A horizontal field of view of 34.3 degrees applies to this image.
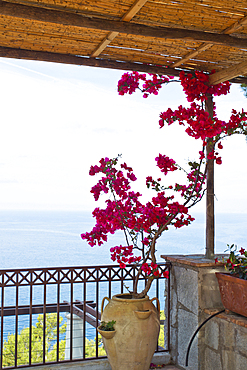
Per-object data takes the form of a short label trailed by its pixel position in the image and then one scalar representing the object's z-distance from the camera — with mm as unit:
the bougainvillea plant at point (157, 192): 2912
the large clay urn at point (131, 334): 2629
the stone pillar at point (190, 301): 2891
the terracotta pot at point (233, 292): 2541
